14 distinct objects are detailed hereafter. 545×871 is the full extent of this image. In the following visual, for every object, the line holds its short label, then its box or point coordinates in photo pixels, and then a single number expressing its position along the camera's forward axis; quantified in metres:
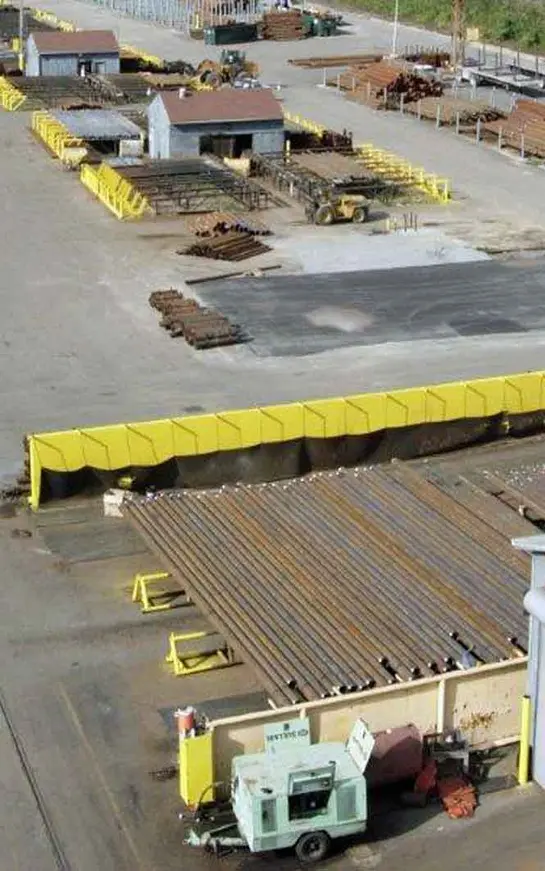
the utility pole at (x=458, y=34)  80.81
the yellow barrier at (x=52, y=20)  101.30
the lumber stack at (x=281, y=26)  97.69
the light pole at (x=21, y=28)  85.81
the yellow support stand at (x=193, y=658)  22.77
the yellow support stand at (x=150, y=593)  24.77
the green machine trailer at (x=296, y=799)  18.02
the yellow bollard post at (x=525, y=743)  19.92
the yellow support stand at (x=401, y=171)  54.28
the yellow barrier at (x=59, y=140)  59.06
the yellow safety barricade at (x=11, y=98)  72.81
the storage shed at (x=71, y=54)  79.62
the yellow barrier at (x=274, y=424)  28.61
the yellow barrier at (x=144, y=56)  85.12
